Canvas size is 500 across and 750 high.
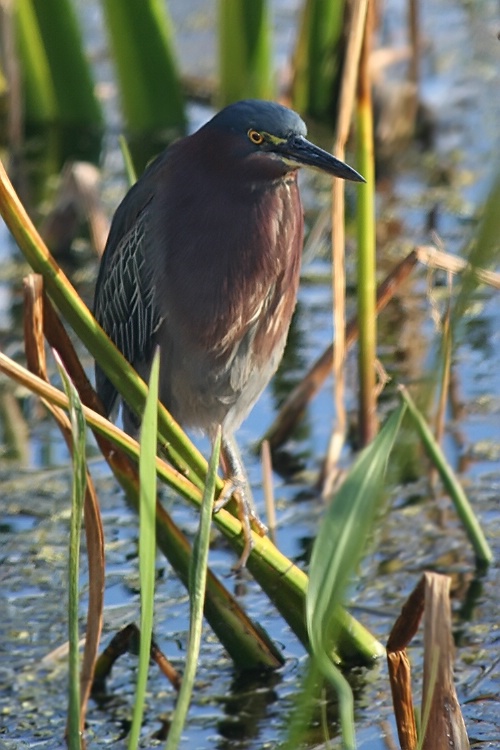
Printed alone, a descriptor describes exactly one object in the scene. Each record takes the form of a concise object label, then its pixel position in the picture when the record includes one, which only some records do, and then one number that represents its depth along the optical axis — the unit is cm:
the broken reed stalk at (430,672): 449
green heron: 620
